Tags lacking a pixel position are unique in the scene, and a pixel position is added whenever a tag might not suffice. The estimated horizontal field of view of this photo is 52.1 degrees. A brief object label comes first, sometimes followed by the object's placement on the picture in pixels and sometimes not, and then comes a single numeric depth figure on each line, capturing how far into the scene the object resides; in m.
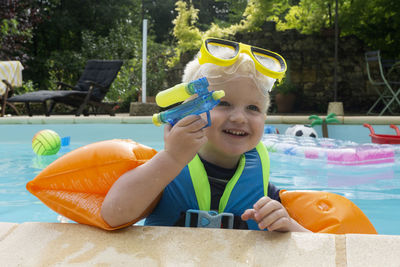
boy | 1.60
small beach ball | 5.50
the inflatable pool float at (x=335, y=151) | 4.83
